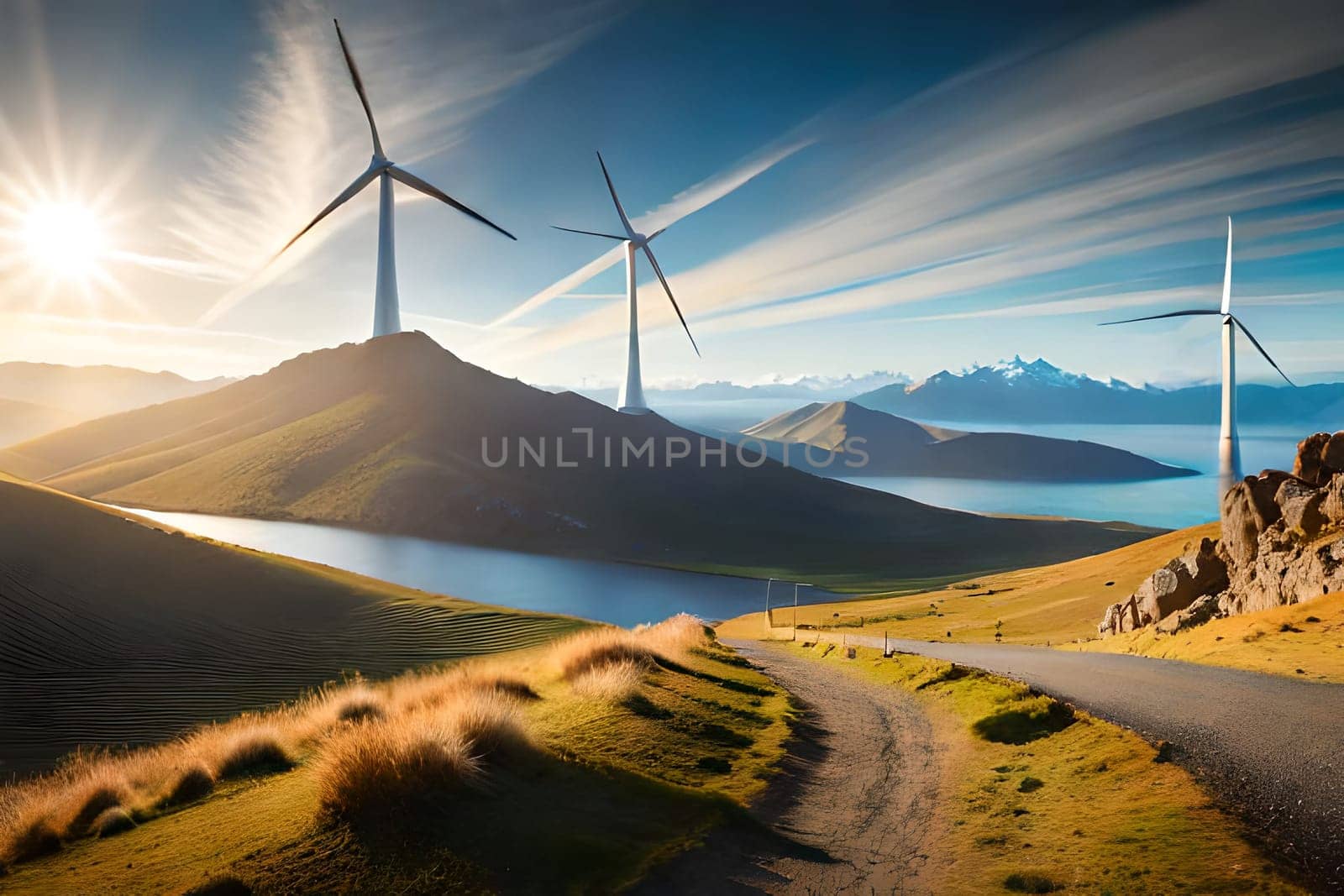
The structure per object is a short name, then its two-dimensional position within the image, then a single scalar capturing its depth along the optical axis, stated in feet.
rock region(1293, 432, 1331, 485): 74.08
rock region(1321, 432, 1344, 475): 71.92
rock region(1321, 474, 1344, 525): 64.03
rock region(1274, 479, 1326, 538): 65.98
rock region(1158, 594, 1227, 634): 70.85
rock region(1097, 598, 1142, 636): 82.33
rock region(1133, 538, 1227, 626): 77.51
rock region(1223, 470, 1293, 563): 72.84
